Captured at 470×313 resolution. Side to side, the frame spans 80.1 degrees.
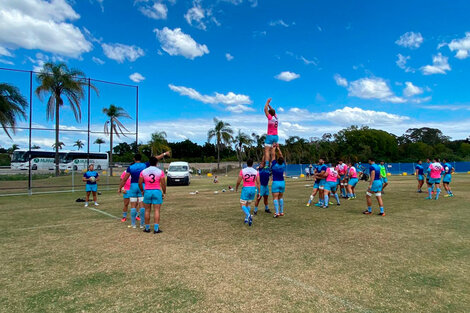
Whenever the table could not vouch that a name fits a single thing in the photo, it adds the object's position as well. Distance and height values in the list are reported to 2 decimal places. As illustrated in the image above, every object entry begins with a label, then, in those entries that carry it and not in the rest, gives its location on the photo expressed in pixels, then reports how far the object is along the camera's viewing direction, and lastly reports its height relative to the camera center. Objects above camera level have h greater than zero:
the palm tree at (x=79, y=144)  21.33 +1.22
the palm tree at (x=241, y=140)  56.53 +4.01
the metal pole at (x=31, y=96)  17.17 +3.94
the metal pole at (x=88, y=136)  20.15 +1.75
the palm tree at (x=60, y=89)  19.13 +5.10
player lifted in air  9.32 +0.87
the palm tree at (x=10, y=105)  18.33 +3.84
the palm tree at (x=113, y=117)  21.12 +3.33
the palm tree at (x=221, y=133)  53.84 +5.26
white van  25.52 -1.44
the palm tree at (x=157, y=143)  54.66 +3.38
